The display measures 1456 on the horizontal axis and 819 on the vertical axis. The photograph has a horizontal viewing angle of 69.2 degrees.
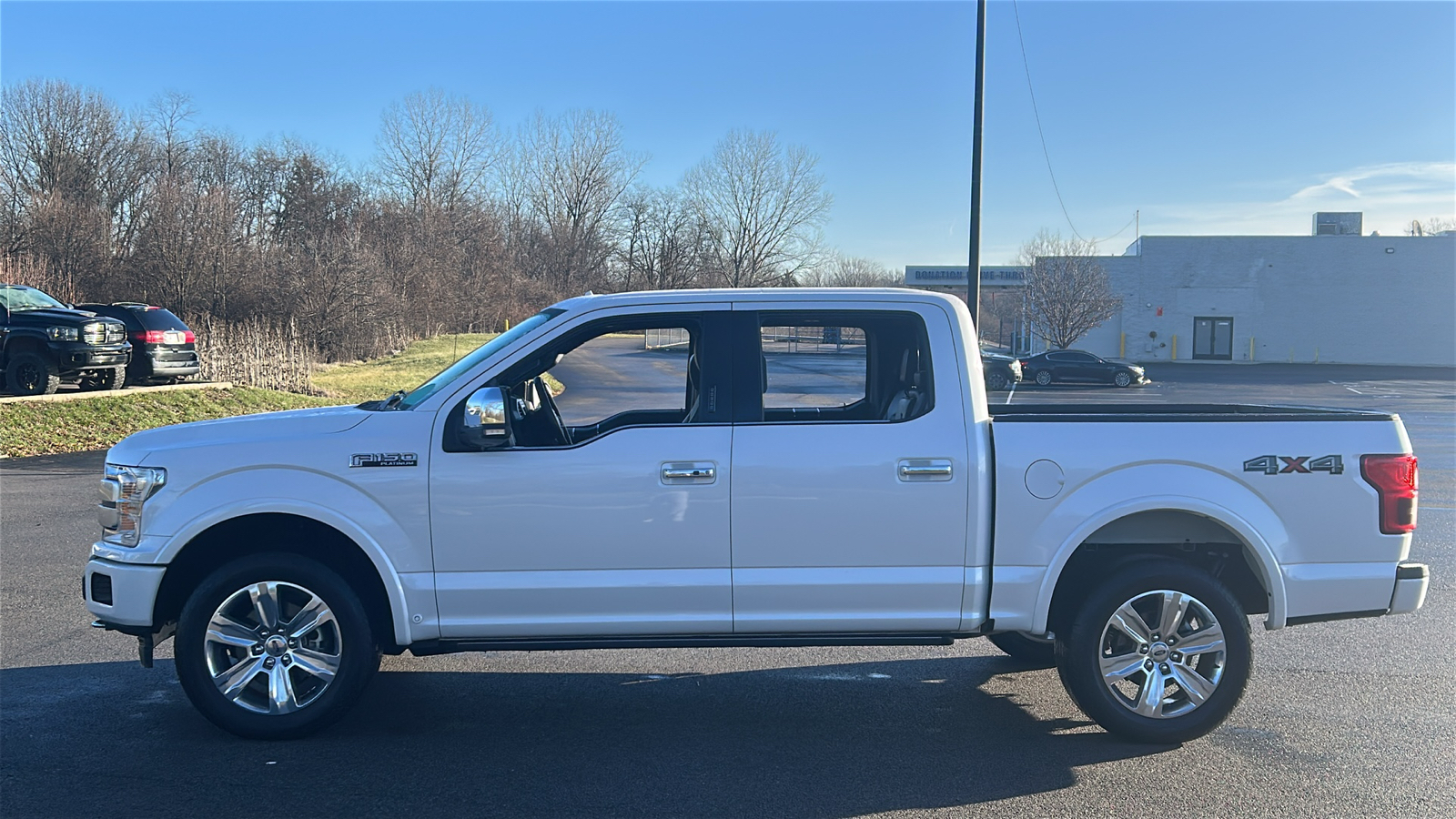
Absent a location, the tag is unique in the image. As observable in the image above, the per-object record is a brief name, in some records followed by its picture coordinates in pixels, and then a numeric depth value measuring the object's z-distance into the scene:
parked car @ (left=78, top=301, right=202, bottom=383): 20.52
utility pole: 16.22
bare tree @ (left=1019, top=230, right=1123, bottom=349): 47.72
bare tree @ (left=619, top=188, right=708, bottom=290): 64.56
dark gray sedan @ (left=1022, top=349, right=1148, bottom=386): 37.94
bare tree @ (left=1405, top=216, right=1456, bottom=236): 81.25
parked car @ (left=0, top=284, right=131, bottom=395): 18.47
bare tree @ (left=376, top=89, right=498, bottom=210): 70.06
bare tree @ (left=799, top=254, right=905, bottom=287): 66.63
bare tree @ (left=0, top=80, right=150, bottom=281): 47.06
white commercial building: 54.97
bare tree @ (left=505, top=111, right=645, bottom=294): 77.31
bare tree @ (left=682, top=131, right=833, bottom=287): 59.47
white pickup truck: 4.77
